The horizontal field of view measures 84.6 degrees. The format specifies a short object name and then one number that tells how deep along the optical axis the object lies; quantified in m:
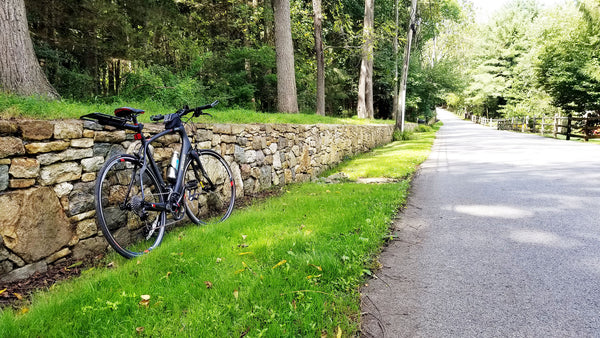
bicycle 3.15
